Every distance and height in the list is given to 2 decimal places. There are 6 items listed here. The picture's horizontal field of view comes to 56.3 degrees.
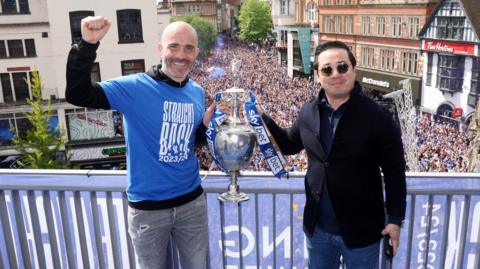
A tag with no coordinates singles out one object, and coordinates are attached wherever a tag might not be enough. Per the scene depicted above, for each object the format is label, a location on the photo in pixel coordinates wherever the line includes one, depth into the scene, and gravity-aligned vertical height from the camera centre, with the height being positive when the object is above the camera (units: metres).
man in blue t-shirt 2.78 -0.63
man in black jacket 2.70 -0.83
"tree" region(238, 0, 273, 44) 71.88 +1.36
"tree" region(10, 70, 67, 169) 16.02 -3.92
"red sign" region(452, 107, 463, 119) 27.36 -5.25
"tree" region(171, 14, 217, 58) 62.55 -0.10
